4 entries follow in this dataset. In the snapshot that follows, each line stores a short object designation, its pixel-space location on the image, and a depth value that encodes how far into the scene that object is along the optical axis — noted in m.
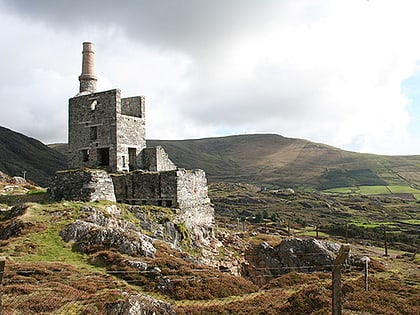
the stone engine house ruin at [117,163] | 27.19
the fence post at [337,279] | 9.87
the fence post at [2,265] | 8.07
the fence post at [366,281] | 17.06
